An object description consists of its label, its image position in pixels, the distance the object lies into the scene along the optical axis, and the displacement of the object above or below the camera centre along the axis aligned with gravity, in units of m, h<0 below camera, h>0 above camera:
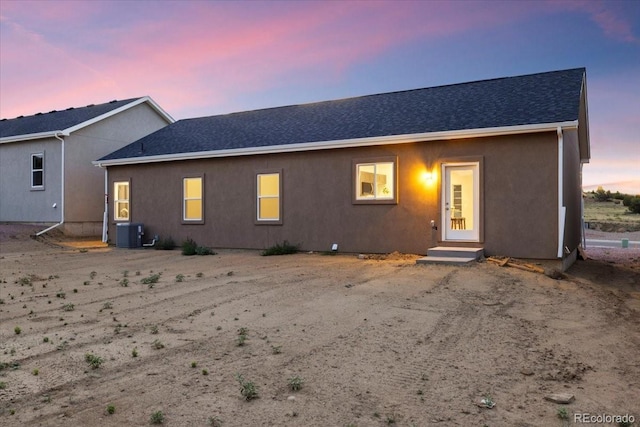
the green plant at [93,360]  4.55 -1.42
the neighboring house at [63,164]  19.23 +1.97
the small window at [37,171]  19.81 +1.71
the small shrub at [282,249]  13.49 -1.03
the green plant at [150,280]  9.16 -1.30
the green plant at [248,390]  3.82 -1.43
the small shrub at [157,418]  3.46 -1.47
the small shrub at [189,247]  14.20 -1.04
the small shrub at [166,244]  15.88 -1.04
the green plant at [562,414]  3.50 -1.46
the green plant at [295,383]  4.03 -1.43
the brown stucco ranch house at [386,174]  10.93 +1.08
